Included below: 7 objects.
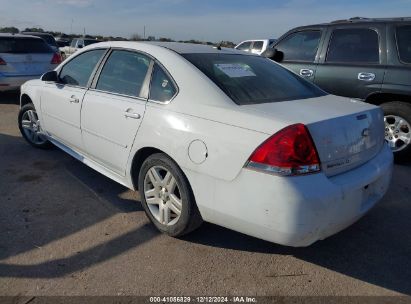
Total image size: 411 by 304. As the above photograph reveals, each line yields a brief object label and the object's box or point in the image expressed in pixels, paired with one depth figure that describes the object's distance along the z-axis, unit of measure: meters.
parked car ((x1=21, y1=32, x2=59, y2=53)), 19.47
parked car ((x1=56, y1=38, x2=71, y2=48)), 29.51
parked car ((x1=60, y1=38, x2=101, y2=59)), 23.02
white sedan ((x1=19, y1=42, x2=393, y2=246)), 2.40
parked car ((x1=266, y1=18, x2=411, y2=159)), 5.03
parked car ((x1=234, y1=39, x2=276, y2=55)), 16.38
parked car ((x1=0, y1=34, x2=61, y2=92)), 8.40
